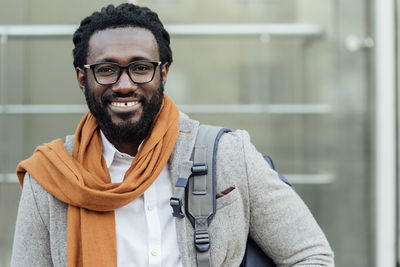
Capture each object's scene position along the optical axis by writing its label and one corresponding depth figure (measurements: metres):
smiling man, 1.65
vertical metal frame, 3.08
